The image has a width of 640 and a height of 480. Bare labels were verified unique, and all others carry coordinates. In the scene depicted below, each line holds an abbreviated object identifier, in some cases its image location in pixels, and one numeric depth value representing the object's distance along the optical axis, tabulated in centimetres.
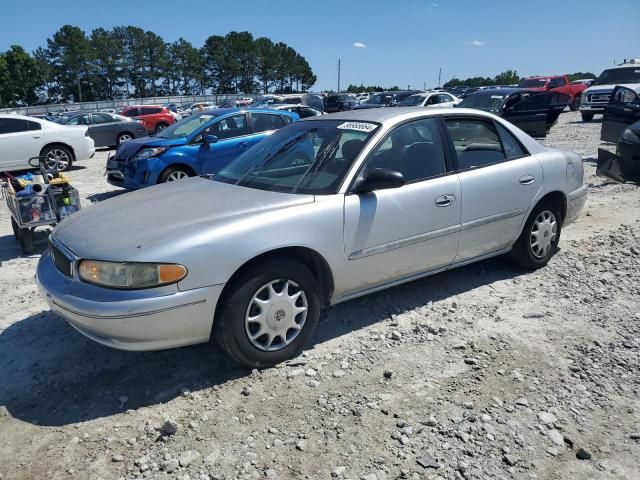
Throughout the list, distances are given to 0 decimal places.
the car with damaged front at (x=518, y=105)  1360
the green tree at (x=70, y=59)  8294
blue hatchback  866
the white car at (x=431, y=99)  1938
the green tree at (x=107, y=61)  8706
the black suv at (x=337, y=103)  3303
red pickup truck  2519
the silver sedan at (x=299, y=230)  300
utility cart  582
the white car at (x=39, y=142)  1200
